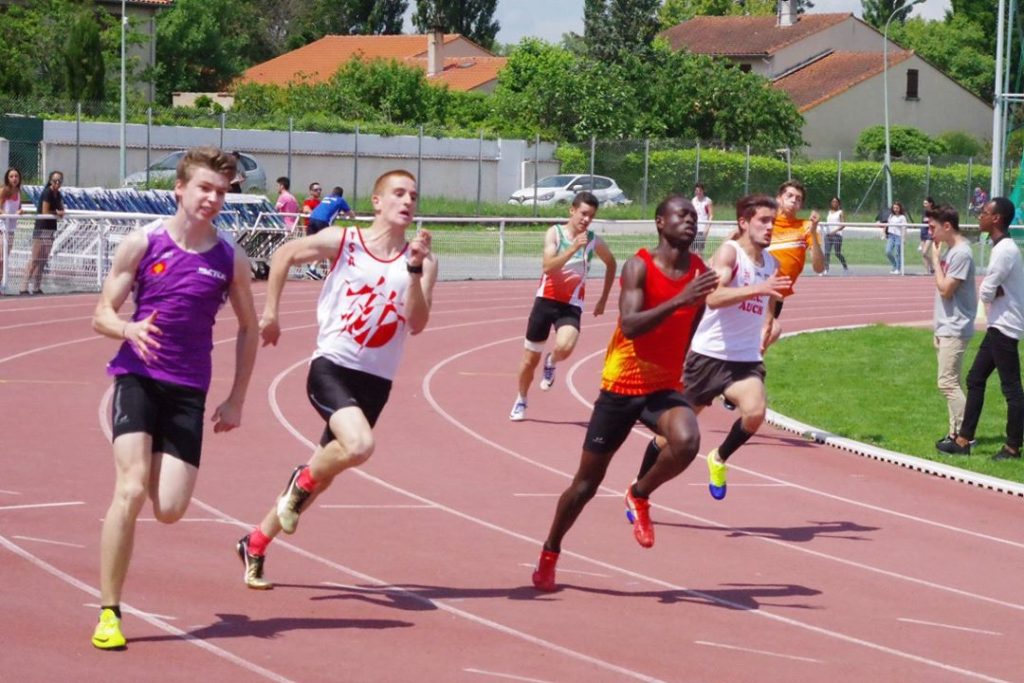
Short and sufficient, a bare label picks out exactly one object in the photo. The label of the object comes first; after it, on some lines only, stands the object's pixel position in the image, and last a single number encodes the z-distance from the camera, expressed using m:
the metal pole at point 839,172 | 54.16
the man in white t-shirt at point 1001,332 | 12.60
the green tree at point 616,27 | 71.50
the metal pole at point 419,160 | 47.72
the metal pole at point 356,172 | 45.91
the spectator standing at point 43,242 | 24.52
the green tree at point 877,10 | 113.88
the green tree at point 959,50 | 90.12
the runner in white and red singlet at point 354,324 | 7.77
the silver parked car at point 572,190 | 49.25
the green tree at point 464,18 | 107.06
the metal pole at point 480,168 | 48.53
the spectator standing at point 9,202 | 24.06
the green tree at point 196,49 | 78.12
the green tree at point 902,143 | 68.00
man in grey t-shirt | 12.87
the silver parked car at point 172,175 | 41.72
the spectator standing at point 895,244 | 37.43
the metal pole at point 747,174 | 50.93
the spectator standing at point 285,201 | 30.55
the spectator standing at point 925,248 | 33.54
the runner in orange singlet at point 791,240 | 12.97
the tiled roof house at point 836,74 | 71.56
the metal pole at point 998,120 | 28.49
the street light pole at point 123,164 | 40.89
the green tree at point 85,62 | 53.19
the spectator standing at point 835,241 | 36.56
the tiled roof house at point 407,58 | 76.81
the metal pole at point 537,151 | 47.26
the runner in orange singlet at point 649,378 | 8.20
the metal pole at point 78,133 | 40.75
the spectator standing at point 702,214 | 32.74
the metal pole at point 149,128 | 42.49
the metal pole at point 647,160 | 48.44
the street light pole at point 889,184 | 49.62
